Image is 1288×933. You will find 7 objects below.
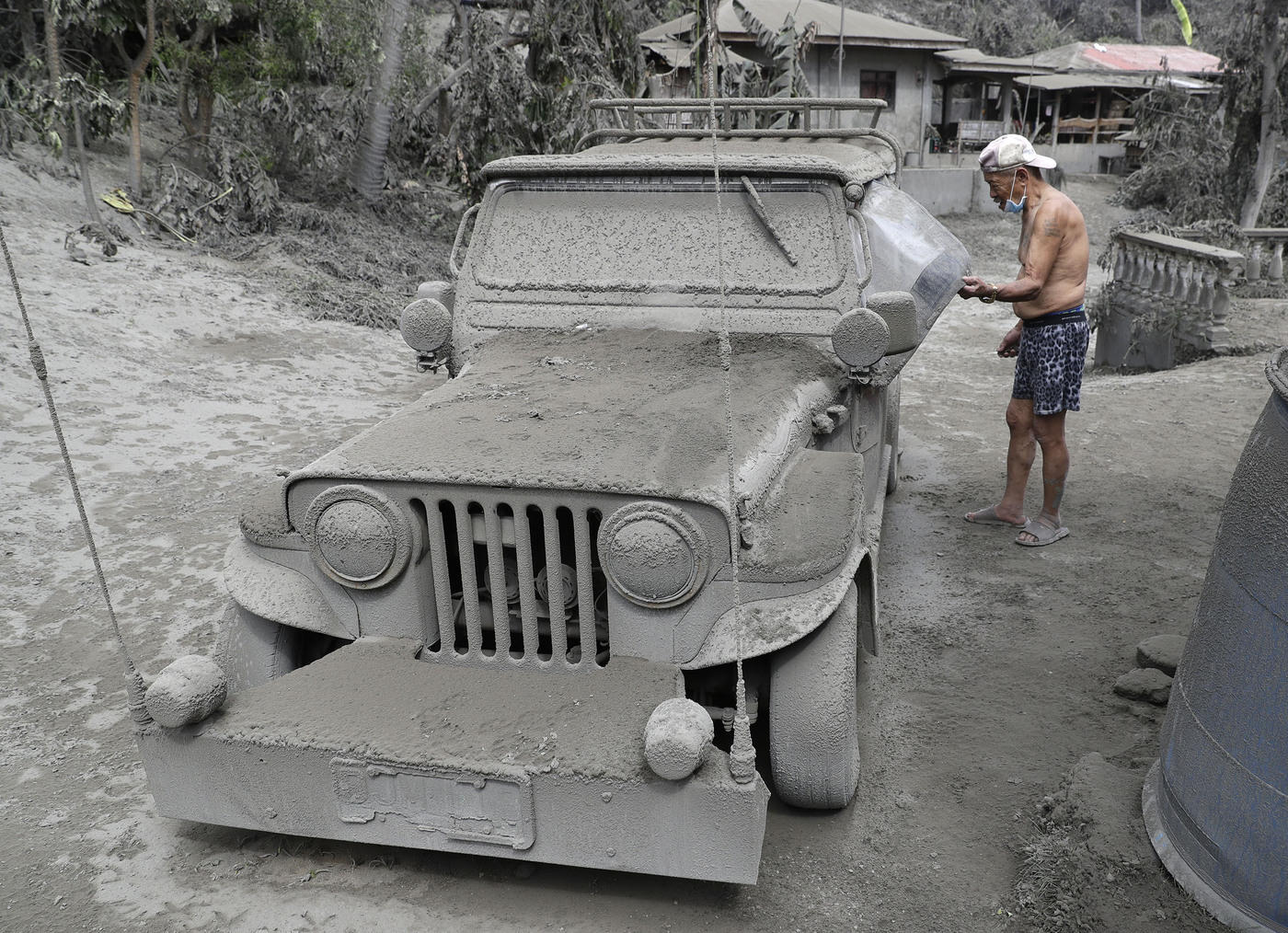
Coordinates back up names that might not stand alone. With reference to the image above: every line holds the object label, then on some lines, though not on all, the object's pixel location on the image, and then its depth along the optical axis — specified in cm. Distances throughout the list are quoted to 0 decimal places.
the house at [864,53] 2230
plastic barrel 247
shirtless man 505
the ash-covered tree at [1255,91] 1873
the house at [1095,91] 2802
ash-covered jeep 268
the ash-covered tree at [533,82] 1323
